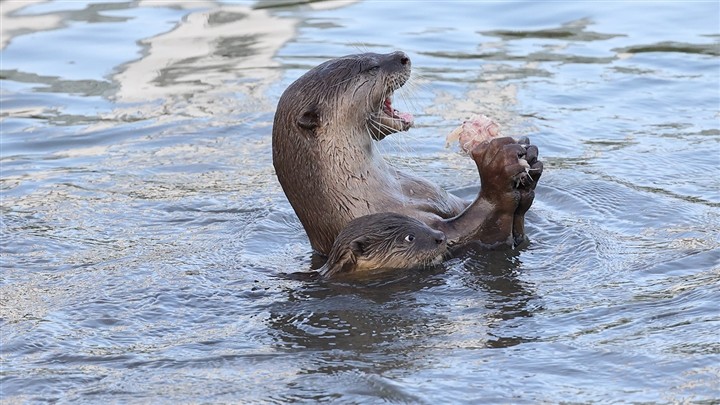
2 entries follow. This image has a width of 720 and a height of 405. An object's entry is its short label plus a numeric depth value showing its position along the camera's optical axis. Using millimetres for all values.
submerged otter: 11891
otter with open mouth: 12266
